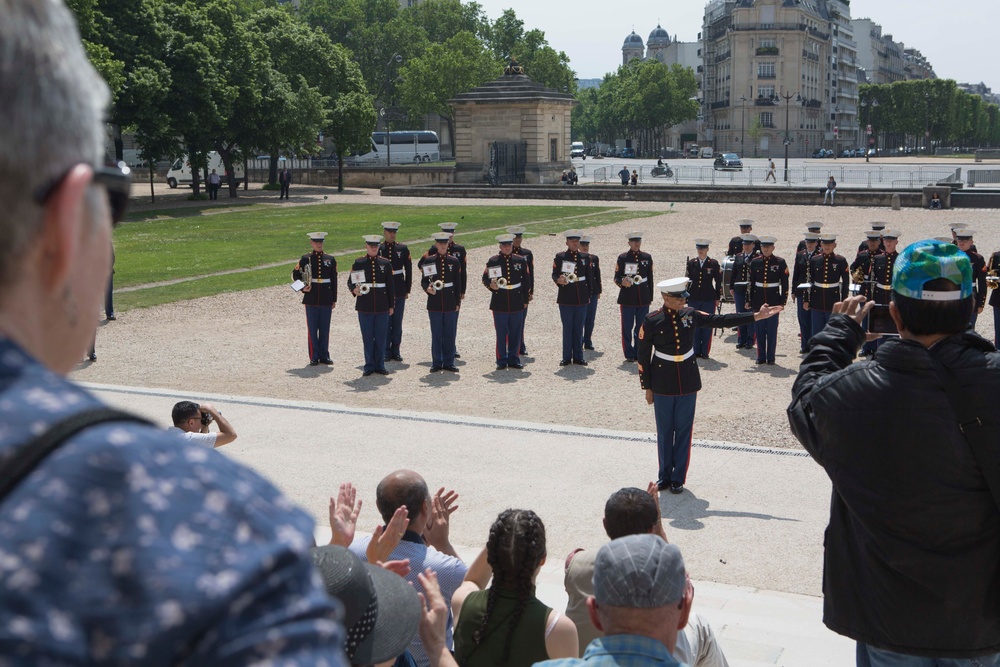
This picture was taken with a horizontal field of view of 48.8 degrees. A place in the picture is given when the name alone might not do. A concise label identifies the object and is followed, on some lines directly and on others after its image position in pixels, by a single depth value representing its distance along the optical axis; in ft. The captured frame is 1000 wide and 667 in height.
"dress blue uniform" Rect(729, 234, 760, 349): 57.71
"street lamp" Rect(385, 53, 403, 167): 331.96
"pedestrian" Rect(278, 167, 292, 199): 178.09
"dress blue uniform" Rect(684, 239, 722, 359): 57.57
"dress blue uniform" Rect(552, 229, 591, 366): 53.47
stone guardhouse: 194.29
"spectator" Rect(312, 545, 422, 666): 9.19
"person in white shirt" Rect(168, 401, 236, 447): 24.00
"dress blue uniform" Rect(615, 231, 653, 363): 55.52
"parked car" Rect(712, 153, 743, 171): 272.10
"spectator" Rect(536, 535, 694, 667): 9.27
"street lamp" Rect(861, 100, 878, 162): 450.71
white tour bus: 298.15
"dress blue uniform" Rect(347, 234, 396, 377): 51.06
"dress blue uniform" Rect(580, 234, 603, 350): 56.95
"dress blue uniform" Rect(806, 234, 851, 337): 54.44
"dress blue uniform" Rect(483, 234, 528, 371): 52.70
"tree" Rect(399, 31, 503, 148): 289.74
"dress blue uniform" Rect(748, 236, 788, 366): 56.54
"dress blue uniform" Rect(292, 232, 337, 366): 53.06
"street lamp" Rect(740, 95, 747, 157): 412.77
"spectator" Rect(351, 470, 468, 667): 15.57
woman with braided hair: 12.86
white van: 215.72
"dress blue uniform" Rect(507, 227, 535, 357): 54.95
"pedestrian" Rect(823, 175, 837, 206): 149.07
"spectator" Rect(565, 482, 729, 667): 13.84
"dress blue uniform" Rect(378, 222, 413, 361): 54.75
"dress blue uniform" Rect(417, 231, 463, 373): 52.16
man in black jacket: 11.18
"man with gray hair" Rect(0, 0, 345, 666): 3.05
